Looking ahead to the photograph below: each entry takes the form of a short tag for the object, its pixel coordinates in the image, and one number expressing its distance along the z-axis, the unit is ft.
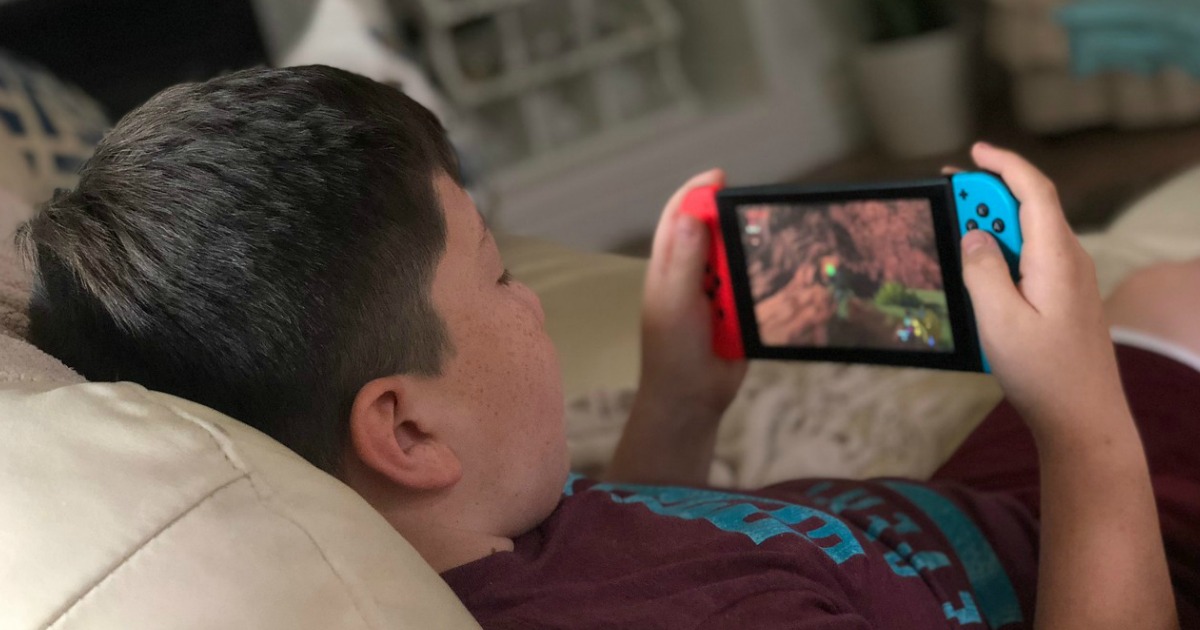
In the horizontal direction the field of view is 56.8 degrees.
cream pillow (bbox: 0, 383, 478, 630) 1.20
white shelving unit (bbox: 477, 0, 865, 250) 9.37
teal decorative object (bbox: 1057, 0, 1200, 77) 7.39
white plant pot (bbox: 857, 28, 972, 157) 9.37
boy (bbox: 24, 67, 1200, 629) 1.67
